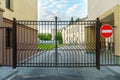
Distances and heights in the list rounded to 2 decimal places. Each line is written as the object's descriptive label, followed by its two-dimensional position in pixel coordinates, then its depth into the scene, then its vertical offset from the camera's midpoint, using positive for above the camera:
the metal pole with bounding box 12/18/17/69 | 4.92 -0.43
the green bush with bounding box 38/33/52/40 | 6.07 +0.22
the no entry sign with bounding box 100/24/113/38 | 4.80 +0.44
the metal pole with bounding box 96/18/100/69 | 4.94 -0.27
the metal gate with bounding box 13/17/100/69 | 4.97 +0.08
